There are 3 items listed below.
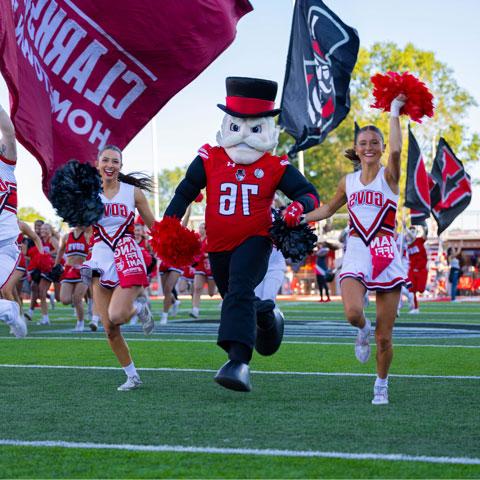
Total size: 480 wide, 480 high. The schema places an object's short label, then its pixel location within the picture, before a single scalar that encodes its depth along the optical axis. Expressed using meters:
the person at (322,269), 25.61
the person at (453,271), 26.09
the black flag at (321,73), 15.74
